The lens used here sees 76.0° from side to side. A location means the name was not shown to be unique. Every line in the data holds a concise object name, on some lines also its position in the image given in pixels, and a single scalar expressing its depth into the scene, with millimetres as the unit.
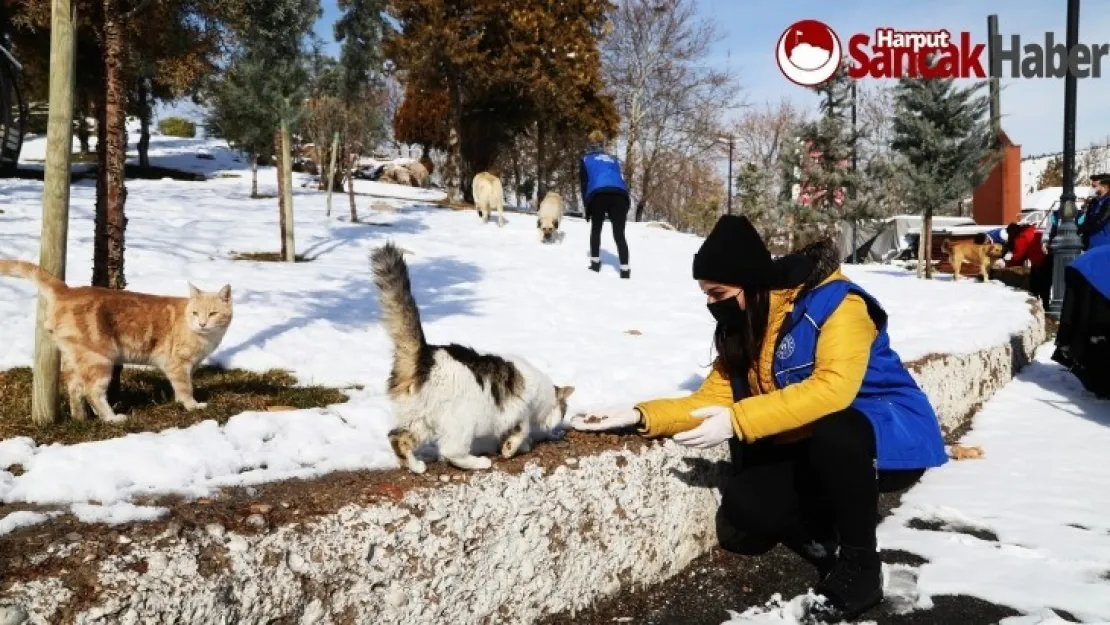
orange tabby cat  3414
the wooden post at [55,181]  3262
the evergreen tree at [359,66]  15664
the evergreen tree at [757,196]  26859
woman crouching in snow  2662
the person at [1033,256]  11125
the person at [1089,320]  5578
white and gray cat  2707
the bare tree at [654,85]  29734
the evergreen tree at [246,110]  11773
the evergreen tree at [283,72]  8625
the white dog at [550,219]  13992
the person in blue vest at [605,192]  10438
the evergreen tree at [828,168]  21703
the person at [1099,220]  6410
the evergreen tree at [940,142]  15383
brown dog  14198
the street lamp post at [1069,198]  9094
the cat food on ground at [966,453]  4830
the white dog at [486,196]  16141
